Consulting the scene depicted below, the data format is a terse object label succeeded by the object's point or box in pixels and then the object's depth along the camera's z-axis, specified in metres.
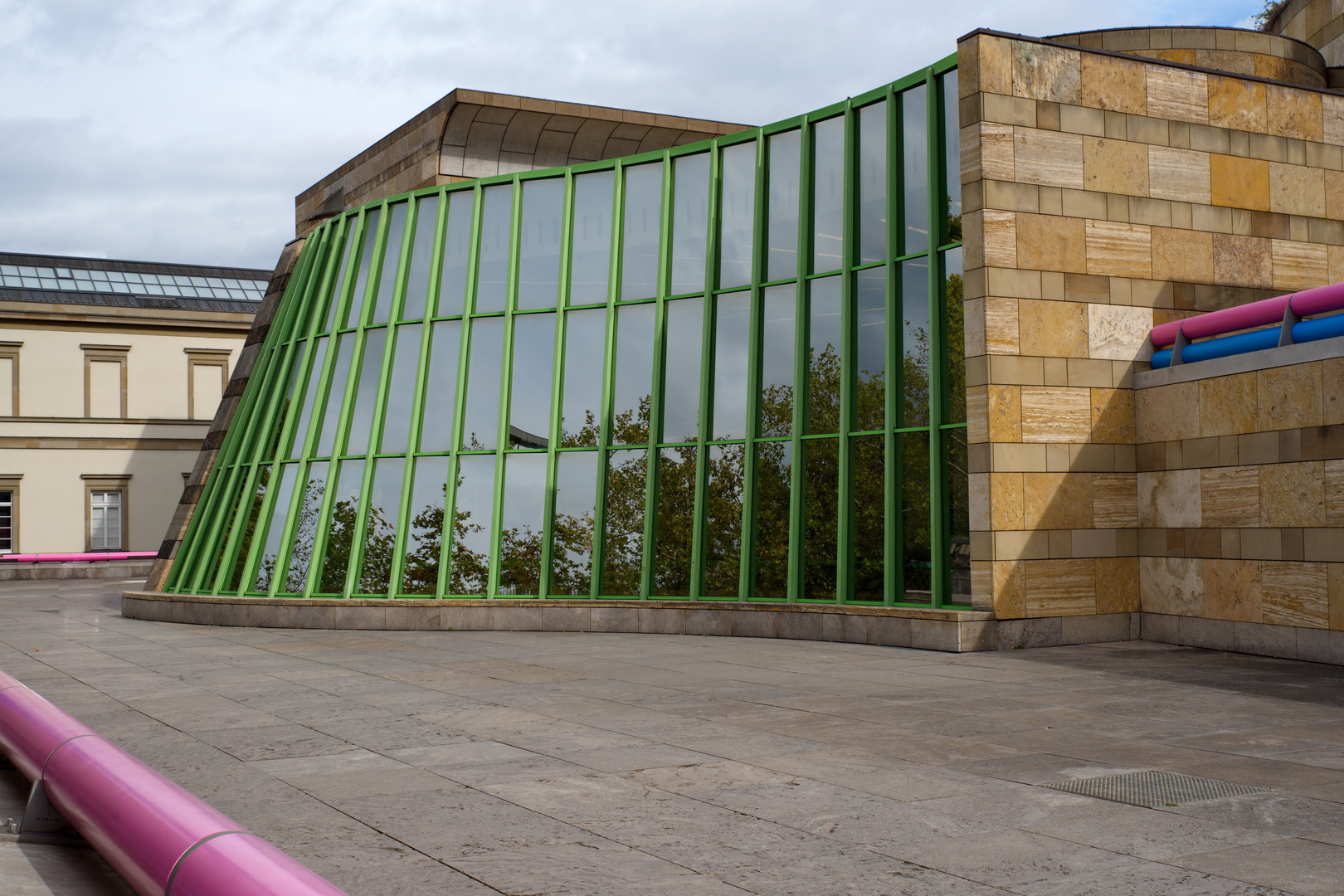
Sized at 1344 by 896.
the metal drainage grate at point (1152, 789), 6.85
